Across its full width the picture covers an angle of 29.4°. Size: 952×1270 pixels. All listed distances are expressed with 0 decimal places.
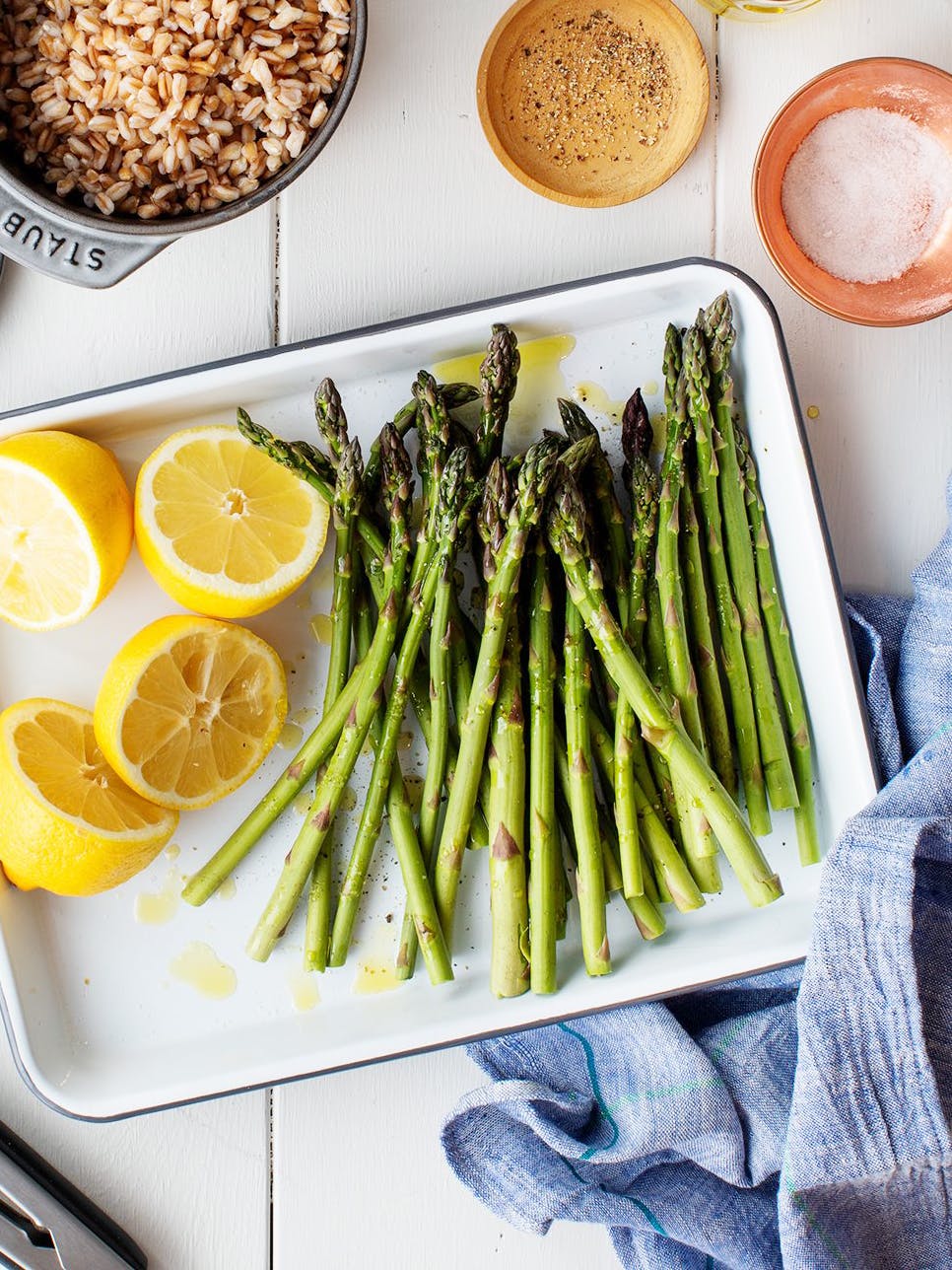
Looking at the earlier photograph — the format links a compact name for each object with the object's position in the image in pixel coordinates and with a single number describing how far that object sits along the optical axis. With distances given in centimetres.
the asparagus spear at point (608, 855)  60
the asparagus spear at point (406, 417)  60
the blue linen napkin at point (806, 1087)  57
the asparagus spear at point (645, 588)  60
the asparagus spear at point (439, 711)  59
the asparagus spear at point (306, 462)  59
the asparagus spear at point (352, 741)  59
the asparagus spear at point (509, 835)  59
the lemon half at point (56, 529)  58
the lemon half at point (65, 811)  58
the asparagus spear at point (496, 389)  59
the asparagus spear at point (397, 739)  59
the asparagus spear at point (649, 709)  58
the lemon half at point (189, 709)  58
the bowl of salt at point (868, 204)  60
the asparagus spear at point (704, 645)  60
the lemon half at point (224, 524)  58
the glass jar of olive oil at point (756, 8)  61
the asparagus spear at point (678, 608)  59
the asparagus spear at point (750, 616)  60
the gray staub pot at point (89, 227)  55
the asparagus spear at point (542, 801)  59
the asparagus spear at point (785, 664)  60
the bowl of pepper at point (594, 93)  61
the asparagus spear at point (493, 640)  58
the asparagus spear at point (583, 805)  59
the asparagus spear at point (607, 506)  60
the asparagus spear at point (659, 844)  59
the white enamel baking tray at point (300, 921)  60
